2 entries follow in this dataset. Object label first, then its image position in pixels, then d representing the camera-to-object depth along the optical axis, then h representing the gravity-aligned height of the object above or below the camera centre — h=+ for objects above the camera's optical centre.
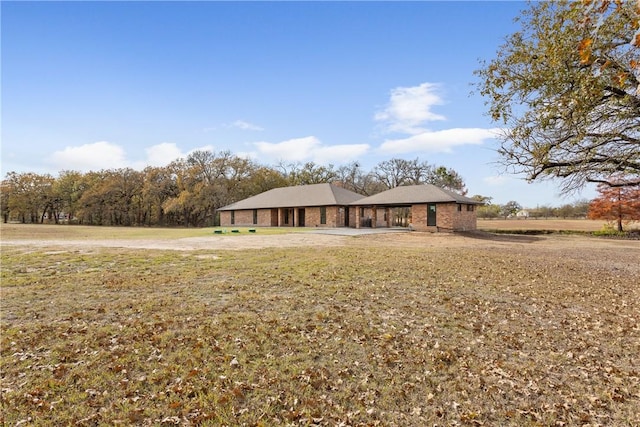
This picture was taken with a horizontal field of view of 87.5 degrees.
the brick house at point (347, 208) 27.38 +0.92
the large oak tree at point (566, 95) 5.66 +2.22
